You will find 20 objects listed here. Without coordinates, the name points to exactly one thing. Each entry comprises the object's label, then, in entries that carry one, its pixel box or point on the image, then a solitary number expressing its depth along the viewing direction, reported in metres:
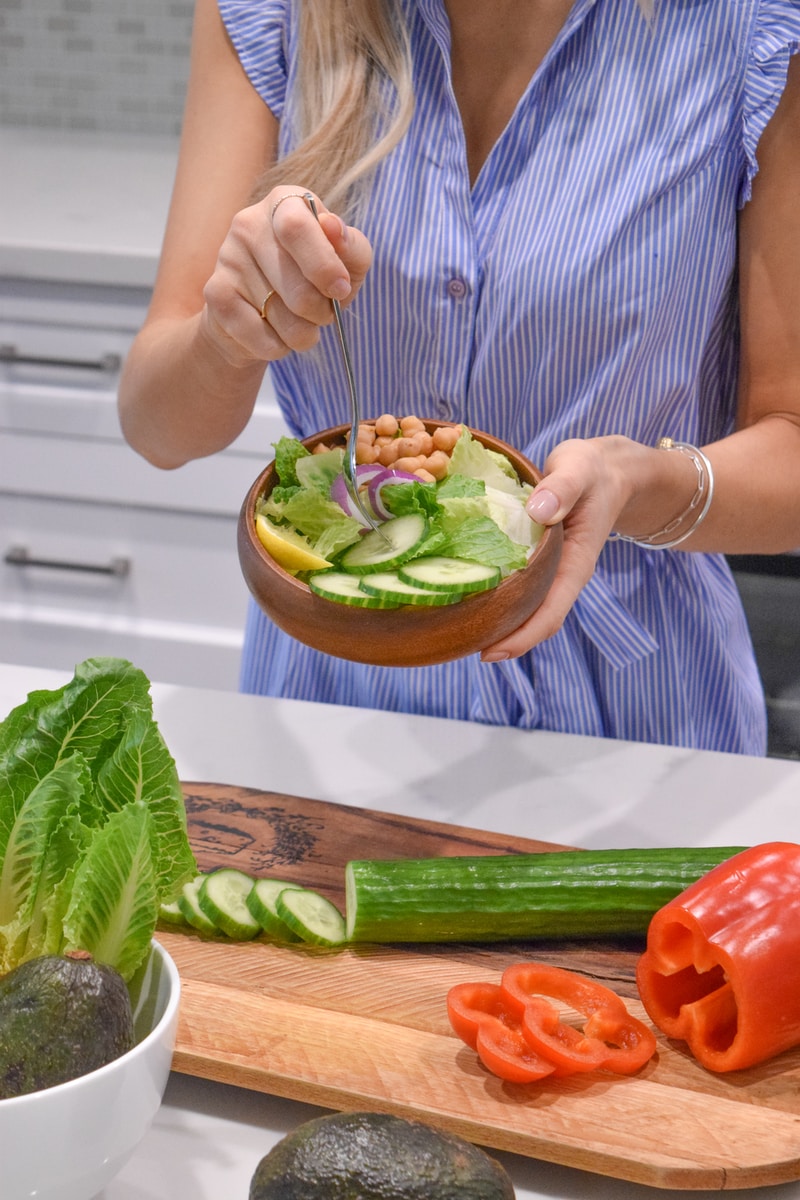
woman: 1.16
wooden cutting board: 0.71
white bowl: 0.53
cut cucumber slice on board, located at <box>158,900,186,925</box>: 0.92
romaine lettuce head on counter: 0.62
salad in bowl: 0.85
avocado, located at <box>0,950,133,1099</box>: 0.54
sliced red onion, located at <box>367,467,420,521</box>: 0.92
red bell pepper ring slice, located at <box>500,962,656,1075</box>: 0.77
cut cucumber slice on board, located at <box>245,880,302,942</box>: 0.92
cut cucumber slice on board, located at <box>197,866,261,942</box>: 0.91
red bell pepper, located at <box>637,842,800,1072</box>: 0.79
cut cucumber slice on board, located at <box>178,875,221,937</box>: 0.92
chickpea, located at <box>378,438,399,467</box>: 0.97
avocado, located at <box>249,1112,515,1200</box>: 0.54
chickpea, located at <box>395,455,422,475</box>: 0.95
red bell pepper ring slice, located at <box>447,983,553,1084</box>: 0.76
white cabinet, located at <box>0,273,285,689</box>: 2.11
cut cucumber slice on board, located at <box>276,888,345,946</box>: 0.92
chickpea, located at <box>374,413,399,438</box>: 0.99
